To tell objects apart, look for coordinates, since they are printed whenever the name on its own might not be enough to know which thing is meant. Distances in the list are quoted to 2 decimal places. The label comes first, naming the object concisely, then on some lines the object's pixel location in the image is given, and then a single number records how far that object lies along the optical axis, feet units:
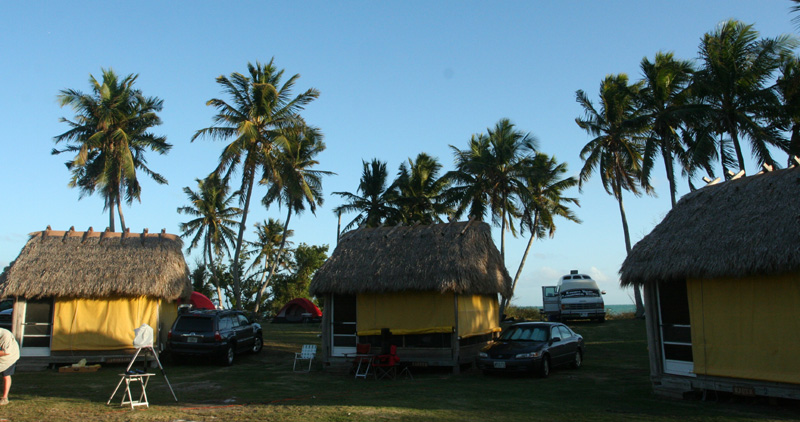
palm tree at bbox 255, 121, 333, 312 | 98.32
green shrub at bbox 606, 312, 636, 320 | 116.56
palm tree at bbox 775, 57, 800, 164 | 67.72
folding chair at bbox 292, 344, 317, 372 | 54.75
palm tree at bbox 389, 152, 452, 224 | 114.93
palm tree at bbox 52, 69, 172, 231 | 95.09
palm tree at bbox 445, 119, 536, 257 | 106.52
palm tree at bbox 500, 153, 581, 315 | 113.09
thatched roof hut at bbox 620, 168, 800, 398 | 32.19
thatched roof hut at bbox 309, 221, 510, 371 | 52.06
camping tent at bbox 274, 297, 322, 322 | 129.59
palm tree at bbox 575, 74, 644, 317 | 99.55
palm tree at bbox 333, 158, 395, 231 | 114.83
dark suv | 56.65
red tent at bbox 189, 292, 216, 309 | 115.03
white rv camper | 97.71
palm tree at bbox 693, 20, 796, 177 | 70.59
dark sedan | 46.34
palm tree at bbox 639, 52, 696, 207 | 85.66
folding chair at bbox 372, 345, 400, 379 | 47.73
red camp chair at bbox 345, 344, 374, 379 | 49.03
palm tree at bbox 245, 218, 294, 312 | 159.74
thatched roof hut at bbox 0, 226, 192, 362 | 56.49
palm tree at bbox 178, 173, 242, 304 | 139.44
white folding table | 32.81
